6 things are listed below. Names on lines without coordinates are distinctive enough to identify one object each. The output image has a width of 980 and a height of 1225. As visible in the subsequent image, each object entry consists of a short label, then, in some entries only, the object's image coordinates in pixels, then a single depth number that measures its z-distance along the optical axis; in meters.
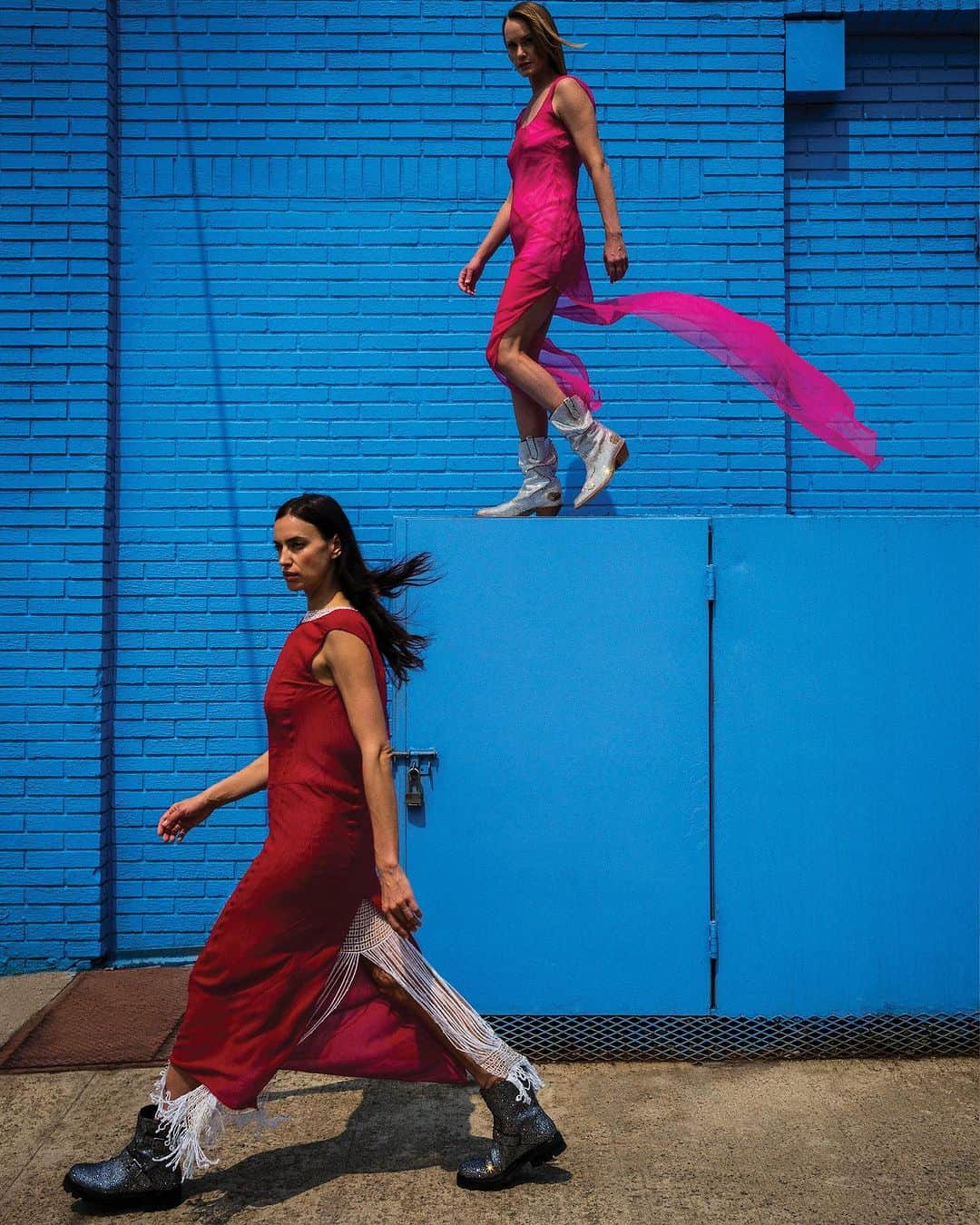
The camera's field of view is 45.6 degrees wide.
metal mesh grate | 4.24
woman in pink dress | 4.40
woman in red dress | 3.07
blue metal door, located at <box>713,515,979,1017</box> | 4.24
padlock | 4.18
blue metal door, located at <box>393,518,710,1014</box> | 4.21
